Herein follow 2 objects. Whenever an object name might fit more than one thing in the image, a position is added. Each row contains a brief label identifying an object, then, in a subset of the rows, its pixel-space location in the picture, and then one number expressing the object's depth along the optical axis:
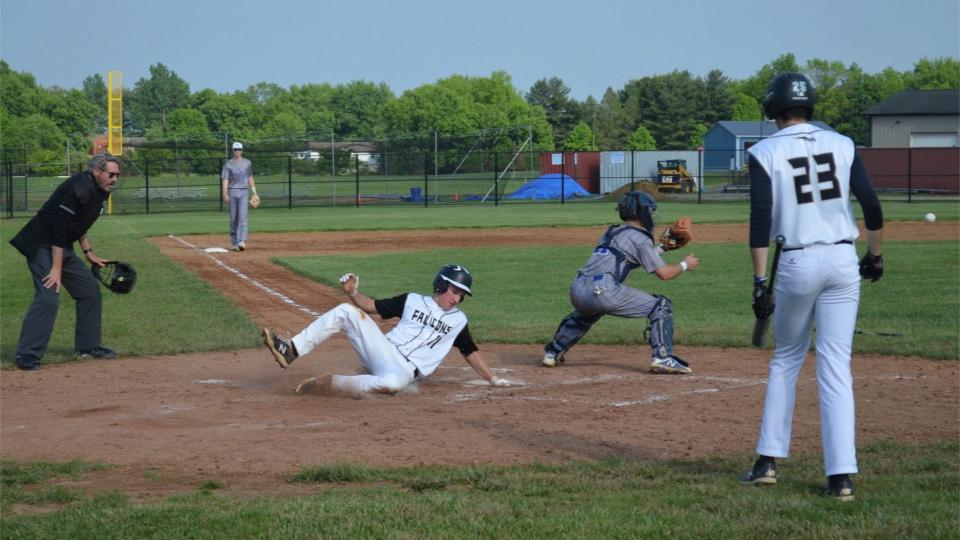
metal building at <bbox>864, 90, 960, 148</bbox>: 70.12
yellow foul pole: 40.00
